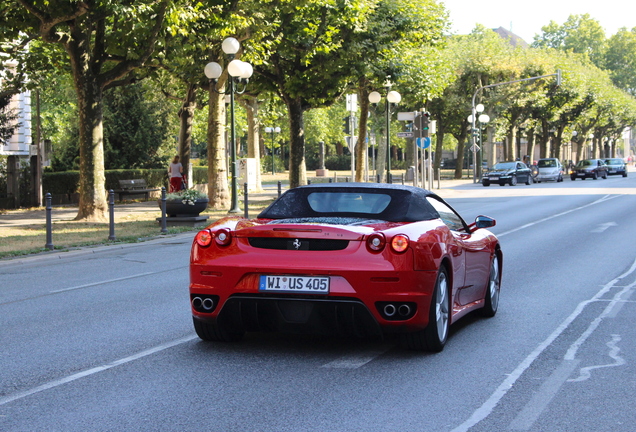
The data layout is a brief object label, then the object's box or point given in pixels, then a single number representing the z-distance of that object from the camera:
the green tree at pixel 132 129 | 40.66
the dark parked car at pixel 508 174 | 52.22
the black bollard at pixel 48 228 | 16.30
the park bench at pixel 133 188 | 34.66
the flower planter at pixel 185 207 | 21.91
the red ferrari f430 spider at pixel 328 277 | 6.28
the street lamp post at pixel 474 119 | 54.28
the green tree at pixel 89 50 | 21.11
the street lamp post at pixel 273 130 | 71.80
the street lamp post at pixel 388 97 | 34.96
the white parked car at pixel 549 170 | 60.72
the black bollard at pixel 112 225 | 17.95
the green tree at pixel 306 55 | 27.70
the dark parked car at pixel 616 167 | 71.56
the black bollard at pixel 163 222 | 19.98
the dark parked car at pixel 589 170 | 66.38
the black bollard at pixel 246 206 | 23.45
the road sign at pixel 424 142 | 38.53
